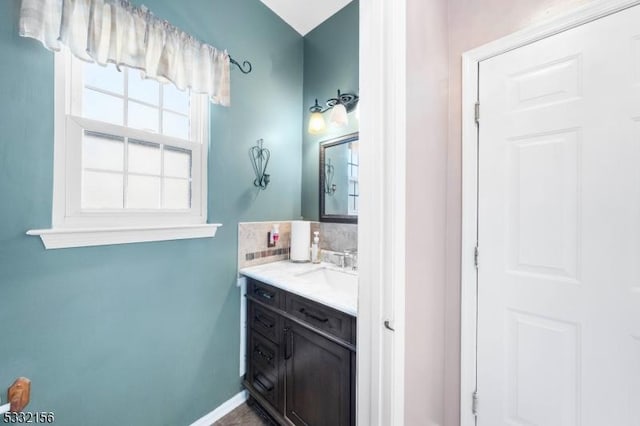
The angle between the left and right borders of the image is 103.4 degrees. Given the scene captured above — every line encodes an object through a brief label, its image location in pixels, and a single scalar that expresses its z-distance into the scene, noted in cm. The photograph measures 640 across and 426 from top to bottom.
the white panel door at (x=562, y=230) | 90
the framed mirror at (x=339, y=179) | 186
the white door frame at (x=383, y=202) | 86
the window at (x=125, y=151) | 115
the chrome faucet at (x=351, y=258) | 176
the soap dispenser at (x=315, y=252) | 195
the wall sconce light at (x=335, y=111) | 182
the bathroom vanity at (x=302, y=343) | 113
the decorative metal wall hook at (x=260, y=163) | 185
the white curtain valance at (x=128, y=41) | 101
